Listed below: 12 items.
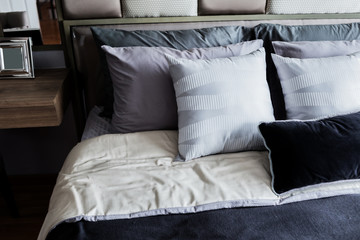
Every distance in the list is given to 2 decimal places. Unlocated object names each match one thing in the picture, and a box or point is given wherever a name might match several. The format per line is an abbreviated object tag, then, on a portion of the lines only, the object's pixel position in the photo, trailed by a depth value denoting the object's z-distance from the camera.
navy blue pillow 1.09
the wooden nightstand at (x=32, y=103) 1.41
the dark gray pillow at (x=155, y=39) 1.52
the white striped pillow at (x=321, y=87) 1.32
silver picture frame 1.63
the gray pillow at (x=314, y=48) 1.49
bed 0.99
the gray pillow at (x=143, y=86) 1.38
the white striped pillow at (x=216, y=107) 1.26
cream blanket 1.02
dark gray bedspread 0.92
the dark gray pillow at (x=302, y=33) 1.60
